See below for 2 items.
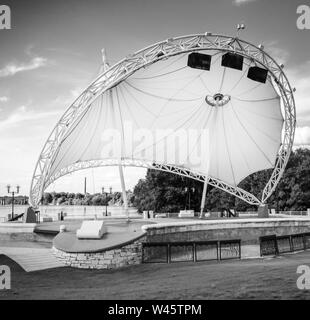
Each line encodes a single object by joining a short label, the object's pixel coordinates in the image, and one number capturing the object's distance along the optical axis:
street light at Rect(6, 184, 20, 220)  36.97
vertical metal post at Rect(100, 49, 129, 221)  32.98
